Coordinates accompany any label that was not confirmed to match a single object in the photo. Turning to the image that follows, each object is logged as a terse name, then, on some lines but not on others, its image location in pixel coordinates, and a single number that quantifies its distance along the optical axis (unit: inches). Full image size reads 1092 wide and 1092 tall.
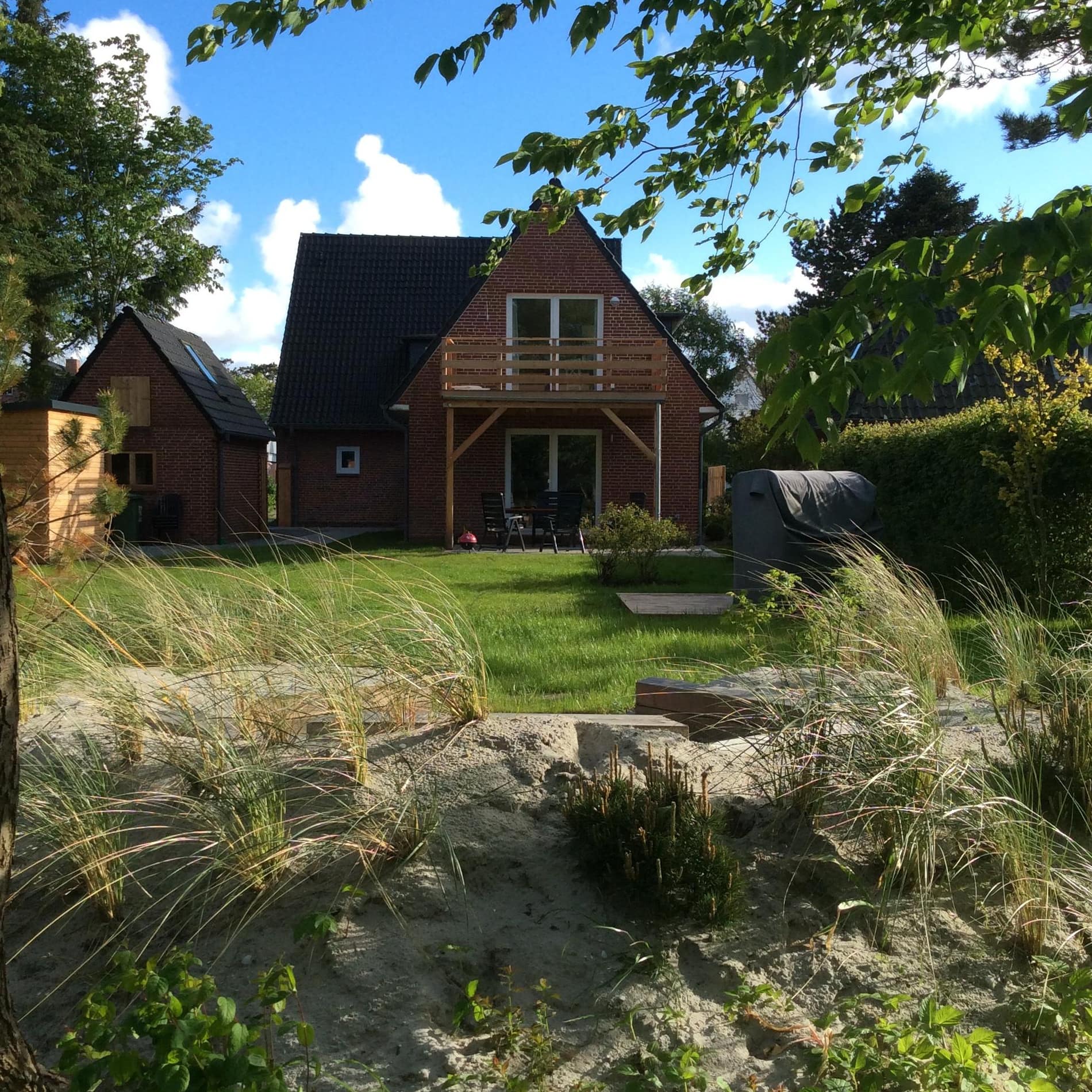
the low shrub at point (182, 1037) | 76.9
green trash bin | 770.8
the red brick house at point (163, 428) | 829.2
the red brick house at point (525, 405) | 757.3
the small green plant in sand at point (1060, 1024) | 86.4
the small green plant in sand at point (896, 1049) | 81.6
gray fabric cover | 378.6
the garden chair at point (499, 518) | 698.8
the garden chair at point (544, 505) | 735.1
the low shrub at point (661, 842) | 106.0
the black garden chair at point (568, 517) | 719.1
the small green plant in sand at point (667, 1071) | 82.9
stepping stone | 352.2
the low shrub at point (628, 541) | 464.8
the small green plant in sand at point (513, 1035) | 86.9
